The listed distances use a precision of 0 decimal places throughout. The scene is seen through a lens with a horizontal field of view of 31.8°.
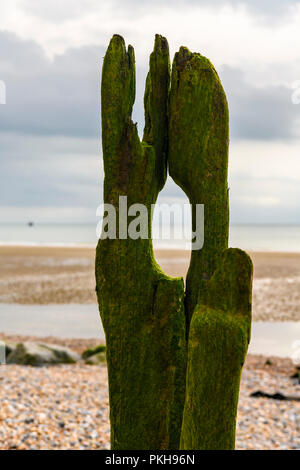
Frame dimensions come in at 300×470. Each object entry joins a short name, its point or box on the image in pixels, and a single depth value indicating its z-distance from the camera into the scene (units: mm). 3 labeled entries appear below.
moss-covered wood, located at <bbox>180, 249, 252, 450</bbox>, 4309
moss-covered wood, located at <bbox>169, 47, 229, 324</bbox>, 4801
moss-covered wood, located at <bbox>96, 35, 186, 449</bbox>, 4711
